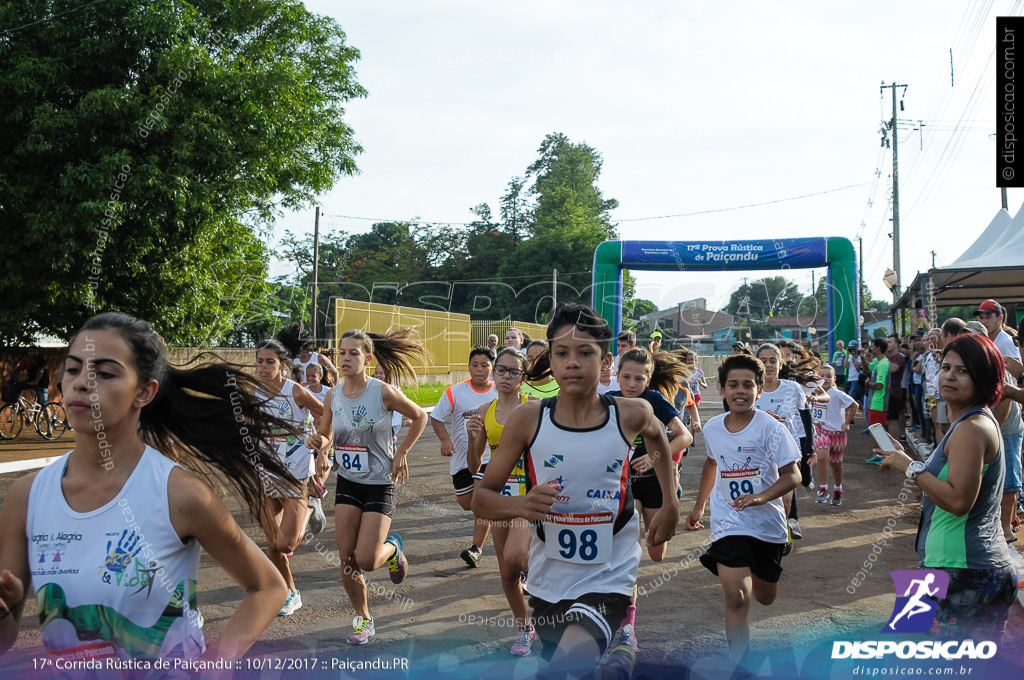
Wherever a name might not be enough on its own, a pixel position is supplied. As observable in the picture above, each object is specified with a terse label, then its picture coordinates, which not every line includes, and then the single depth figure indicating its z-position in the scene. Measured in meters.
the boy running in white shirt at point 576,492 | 3.16
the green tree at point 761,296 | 36.46
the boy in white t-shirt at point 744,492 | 4.32
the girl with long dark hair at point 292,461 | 5.52
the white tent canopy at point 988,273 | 11.66
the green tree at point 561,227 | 43.62
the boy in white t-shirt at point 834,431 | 9.59
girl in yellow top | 4.80
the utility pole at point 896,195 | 33.22
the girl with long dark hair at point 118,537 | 2.09
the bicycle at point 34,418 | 14.41
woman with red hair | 3.27
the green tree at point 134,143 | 12.77
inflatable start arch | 17.16
